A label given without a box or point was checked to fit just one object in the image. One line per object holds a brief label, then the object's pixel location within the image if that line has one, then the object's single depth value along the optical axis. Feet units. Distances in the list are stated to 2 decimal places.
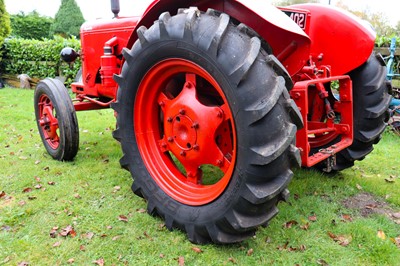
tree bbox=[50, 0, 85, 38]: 65.57
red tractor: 6.28
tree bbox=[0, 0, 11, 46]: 31.94
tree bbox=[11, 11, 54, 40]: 63.67
